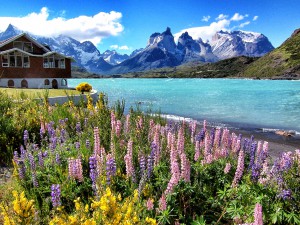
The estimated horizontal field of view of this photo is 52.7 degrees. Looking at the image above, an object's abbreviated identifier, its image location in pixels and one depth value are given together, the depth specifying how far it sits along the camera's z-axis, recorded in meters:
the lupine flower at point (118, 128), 6.55
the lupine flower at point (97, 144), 5.31
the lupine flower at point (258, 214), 2.89
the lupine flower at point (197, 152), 5.26
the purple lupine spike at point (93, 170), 4.29
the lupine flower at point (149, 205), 3.84
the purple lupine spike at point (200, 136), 6.01
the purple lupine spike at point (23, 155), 6.04
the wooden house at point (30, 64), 45.47
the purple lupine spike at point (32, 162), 5.14
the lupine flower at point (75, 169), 4.84
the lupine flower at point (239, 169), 4.41
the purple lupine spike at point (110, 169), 4.23
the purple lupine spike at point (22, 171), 5.35
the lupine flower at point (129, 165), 4.52
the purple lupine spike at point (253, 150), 5.79
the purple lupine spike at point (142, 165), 4.36
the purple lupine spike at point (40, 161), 5.72
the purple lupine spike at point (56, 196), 3.76
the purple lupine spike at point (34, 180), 4.78
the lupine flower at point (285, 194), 3.97
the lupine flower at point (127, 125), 7.11
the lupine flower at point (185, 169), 4.13
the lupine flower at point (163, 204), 3.84
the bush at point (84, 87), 35.60
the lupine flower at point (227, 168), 4.79
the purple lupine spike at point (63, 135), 7.31
